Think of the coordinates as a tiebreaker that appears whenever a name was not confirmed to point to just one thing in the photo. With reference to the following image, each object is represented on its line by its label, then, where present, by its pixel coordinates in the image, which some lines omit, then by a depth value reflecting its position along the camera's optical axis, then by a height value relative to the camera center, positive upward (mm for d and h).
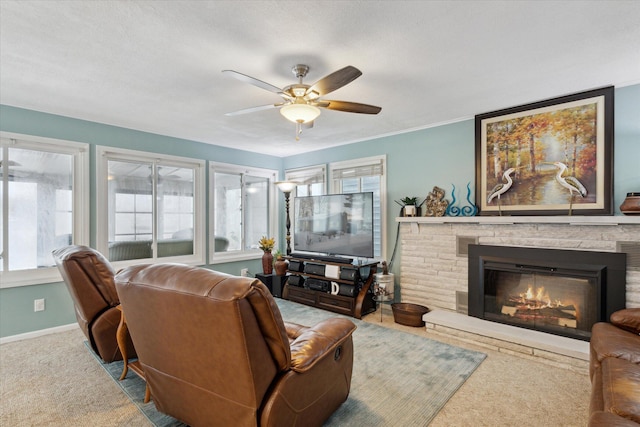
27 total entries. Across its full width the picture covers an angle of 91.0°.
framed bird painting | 2842 +554
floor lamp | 5001 +392
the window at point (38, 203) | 3287 +118
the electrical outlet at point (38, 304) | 3393 -980
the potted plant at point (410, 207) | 4004 +77
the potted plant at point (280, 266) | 4906 -821
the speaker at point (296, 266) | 4668 -785
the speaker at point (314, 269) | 4328 -777
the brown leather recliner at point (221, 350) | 1252 -637
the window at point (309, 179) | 5246 +583
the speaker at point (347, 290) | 3970 -985
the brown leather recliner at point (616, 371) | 1233 -801
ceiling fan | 2086 +882
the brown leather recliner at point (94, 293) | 2295 -592
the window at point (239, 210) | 5012 +58
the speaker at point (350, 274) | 3955 -771
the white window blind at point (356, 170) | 4523 +650
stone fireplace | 2646 -574
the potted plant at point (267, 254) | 5000 -651
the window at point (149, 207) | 3928 +95
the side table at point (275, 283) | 4832 -1072
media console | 3975 -974
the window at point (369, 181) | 4445 +479
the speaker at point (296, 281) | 4660 -1004
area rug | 1964 -1277
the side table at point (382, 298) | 3854 -1054
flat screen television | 4133 -159
